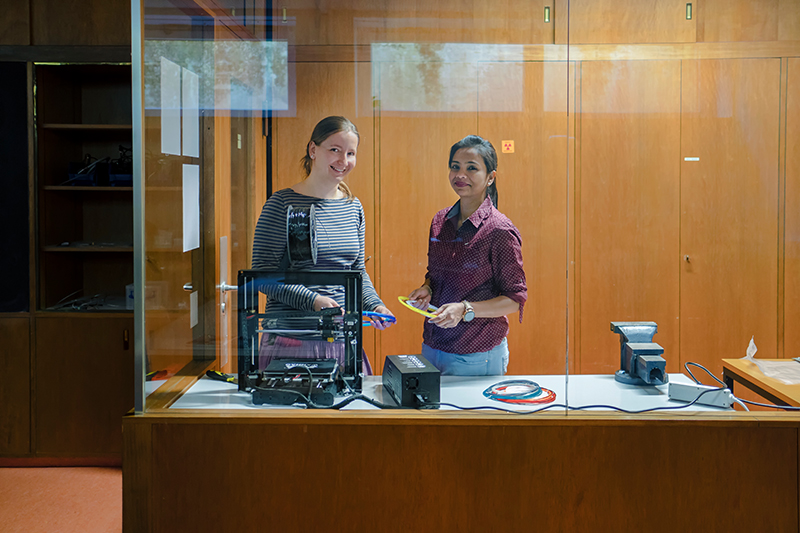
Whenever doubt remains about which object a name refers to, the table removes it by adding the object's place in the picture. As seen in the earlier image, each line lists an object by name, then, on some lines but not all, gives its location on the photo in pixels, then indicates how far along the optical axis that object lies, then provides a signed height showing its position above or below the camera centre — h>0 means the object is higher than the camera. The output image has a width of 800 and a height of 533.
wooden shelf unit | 3.05 +0.26
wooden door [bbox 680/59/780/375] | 1.86 +0.10
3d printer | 1.81 -0.27
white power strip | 1.74 -0.44
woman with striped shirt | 1.84 +0.04
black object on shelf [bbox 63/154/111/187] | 3.10 +0.34
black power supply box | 1.74 -0.40
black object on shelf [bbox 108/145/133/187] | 3.10 +0.36
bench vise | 1.83 -0.35
